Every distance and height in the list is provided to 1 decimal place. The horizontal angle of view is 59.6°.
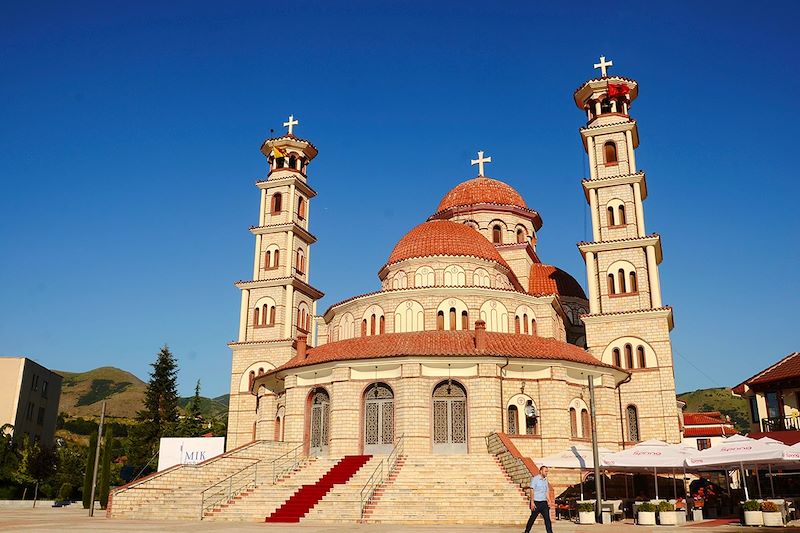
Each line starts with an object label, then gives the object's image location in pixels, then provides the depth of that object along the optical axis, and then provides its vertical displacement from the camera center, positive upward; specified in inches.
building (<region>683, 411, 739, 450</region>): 1998.5 +149.4
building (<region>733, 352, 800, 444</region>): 1393.9 +164.4
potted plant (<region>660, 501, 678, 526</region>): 816.9 -39.6
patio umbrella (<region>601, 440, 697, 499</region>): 904.9 +27.7
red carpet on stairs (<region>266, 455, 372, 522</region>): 898.7 -18.6
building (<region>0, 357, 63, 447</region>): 2514.8 +285.8
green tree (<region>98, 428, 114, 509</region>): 1350.9 +9.8
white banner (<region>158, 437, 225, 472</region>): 1679.4 +61.7
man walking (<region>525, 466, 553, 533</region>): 620.1 -13.5
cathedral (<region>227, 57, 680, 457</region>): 1218.0 +324.0
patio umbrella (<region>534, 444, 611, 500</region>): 997.2 +25.5
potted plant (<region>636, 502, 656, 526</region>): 833.5 -40.6
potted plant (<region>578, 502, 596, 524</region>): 871.7 -41.5
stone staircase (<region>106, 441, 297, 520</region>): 975.0 -17.7
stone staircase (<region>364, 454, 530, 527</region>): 853.8 -22.0
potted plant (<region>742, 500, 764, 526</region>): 771.4 -36.9
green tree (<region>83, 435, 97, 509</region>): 1375.5 +7.9
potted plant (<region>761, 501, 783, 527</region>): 755.4 -36.1
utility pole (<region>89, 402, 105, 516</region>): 1085.8 +39.9
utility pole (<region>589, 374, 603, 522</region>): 840.3 +5.9
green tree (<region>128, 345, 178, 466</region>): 2471.7 +227.1
